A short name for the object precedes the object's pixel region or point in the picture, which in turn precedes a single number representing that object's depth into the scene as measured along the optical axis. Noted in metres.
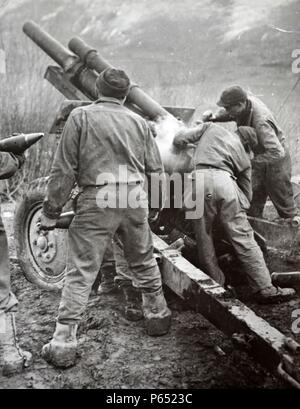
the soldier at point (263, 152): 4.82
